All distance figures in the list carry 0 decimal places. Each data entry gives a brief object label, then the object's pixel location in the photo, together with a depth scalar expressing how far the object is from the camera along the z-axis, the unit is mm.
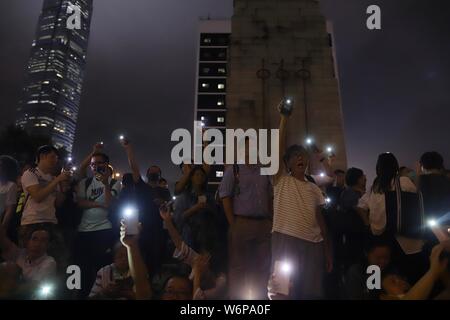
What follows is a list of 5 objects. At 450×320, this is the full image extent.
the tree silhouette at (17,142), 31078
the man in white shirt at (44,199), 4500
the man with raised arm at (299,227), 3793
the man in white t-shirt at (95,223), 4832
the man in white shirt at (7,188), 4914
